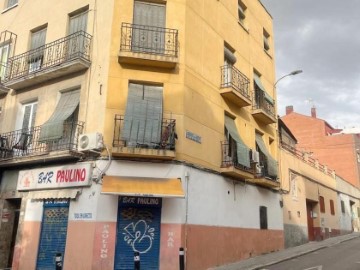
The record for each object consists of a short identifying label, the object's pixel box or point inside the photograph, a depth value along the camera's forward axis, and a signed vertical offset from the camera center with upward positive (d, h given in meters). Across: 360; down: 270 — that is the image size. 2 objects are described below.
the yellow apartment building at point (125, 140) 12.70 +3.41
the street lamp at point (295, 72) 20.11 +8.49
